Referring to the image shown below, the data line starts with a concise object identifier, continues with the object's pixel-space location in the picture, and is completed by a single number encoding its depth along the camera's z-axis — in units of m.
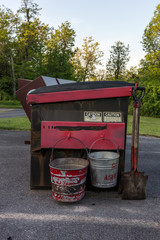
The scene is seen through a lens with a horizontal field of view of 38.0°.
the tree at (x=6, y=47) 29.72
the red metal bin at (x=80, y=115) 3.06
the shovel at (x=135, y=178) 2.96
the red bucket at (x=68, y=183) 2.67
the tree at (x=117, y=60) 47.97
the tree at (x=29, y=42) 29.66
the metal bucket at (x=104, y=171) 2.84
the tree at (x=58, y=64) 27.73
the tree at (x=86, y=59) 38.59
